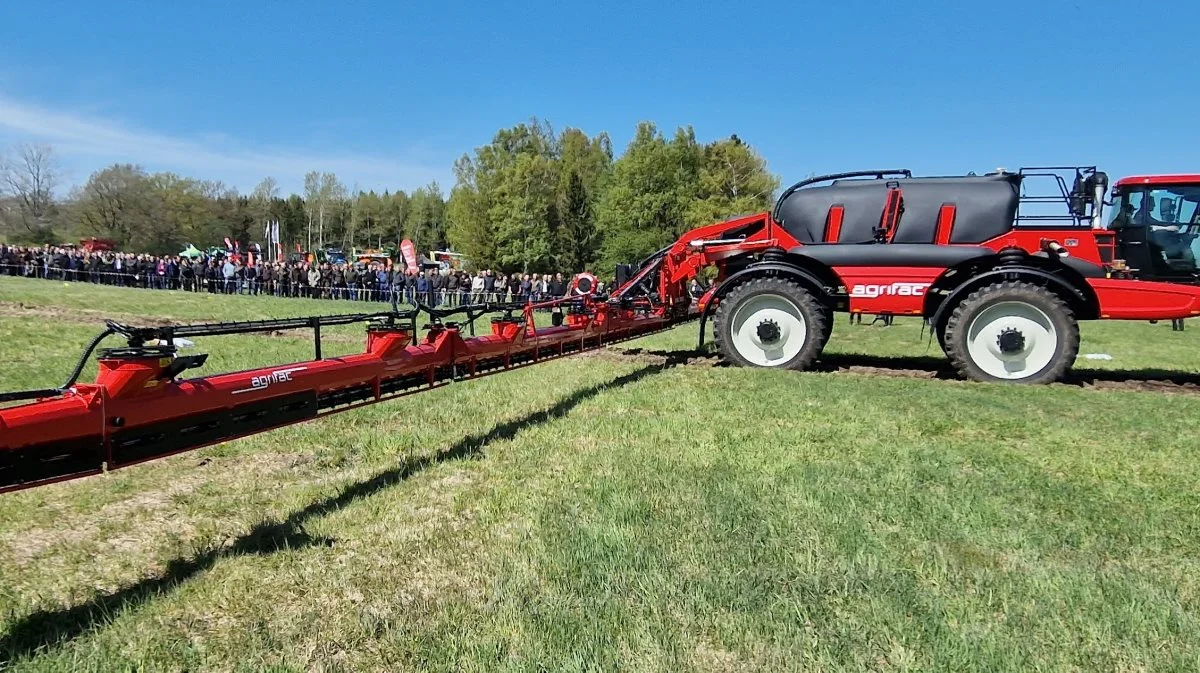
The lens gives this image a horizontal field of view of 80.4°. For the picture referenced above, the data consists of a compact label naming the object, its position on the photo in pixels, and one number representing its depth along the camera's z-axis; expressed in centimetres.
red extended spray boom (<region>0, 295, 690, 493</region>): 291
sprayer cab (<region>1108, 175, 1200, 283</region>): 875
